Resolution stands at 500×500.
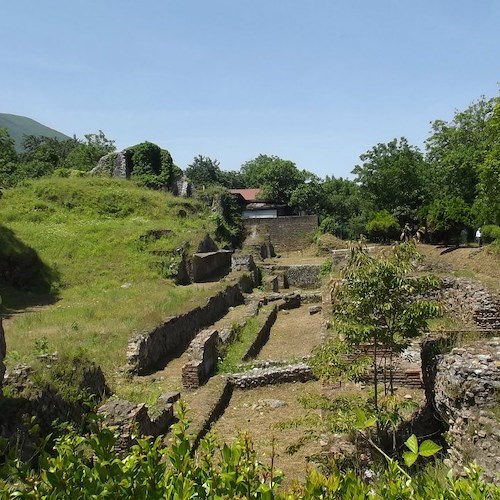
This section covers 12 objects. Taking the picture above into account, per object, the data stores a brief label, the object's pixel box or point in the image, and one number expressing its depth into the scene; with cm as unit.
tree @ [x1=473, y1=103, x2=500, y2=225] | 2247
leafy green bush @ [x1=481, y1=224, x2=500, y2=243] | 2506
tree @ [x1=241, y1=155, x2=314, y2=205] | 6316
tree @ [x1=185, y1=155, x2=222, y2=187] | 8525
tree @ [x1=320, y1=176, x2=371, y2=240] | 4888
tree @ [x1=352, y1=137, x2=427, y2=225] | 3991
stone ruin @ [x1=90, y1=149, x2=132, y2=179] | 4106
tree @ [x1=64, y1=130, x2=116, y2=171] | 5700
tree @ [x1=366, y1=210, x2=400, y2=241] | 3703
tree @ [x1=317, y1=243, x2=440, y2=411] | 756
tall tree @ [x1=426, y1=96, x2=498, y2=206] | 3409
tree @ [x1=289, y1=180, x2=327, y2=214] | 6153
